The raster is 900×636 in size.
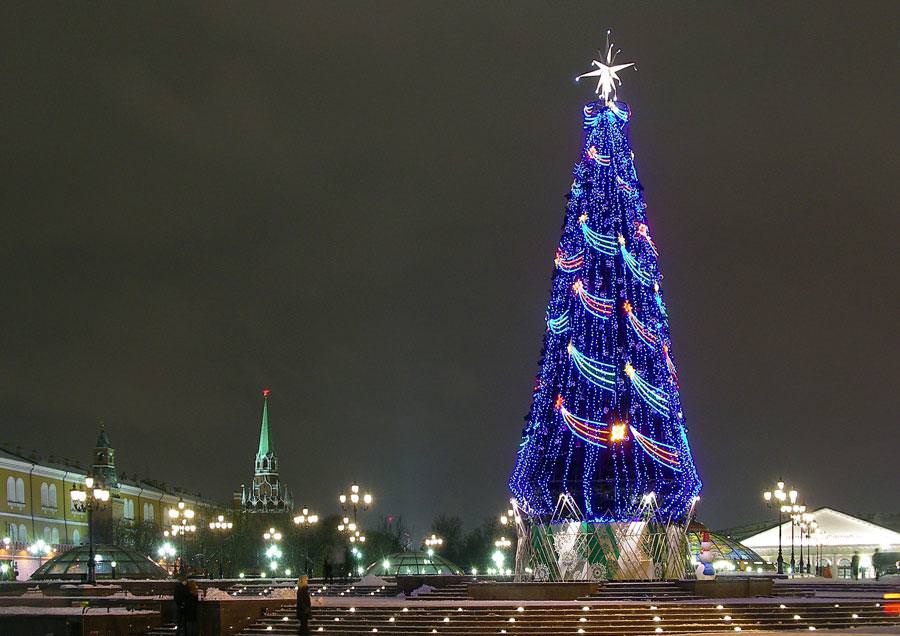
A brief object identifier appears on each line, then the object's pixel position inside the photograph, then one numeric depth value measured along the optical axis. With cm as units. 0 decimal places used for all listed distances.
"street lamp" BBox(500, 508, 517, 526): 5723
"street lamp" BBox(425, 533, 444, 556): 7075
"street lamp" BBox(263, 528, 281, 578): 7826
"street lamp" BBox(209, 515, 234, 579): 5975
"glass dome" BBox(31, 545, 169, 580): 5234
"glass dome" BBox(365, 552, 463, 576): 5009
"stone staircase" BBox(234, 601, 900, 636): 2717
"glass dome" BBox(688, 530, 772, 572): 7075
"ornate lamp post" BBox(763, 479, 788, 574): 4692
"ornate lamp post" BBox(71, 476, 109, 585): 3862
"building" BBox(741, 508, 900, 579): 8575
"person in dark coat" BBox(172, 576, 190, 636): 2505
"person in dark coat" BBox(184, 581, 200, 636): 2511
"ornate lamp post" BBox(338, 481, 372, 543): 4794
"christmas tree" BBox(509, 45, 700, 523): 4022
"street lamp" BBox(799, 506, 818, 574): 6049
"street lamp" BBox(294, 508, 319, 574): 5221
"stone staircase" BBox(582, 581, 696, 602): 3278
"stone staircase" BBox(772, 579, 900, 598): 3455
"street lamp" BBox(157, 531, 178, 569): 8806
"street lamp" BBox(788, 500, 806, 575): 4688
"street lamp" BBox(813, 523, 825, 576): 8319
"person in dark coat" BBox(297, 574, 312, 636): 2519
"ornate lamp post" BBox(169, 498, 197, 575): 5360
